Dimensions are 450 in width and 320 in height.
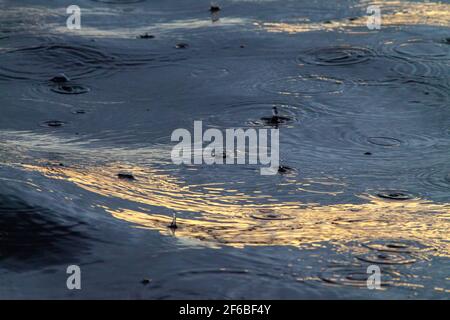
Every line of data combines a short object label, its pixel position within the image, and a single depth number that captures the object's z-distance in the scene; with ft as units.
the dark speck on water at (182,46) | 44.32
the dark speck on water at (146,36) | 45.80
